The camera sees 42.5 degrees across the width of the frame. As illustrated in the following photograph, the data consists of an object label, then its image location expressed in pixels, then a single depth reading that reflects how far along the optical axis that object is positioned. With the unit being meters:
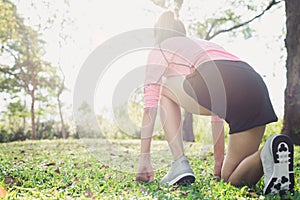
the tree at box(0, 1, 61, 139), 11.77
